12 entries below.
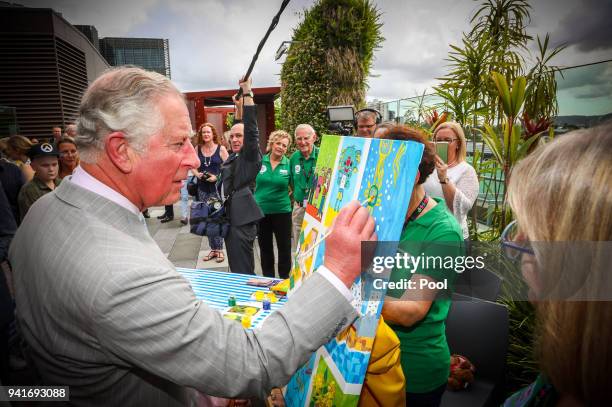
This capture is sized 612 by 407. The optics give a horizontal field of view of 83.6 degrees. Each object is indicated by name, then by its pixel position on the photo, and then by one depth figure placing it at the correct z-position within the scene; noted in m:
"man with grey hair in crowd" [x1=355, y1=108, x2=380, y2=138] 4.09
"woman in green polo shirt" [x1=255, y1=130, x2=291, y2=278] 4.54
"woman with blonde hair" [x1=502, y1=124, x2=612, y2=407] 0.60
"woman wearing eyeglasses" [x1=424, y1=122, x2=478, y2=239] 2.93
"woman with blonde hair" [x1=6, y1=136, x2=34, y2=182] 4.59
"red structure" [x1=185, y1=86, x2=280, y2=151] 12.60
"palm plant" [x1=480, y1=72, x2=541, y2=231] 3.21
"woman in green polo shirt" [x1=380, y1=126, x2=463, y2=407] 1.33
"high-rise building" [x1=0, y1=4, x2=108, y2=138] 10.81
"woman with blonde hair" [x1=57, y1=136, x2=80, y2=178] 3.65
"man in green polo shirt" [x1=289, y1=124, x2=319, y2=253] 4.80
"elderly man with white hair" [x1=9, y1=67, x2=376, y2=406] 0.77
